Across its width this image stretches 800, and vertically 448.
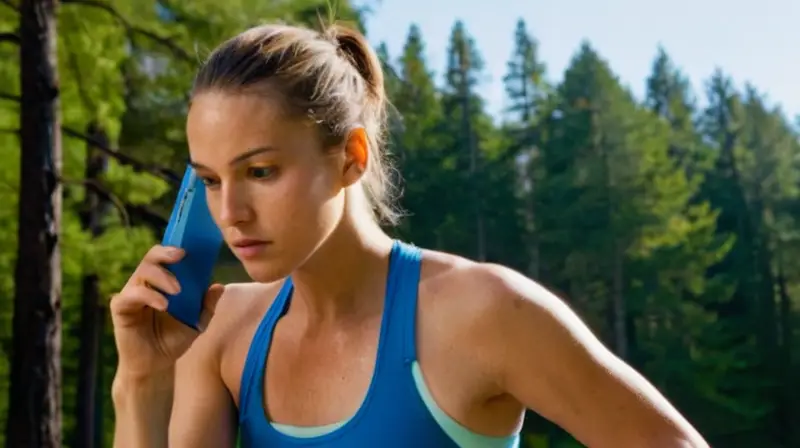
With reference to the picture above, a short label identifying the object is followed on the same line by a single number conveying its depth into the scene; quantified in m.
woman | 1.00
